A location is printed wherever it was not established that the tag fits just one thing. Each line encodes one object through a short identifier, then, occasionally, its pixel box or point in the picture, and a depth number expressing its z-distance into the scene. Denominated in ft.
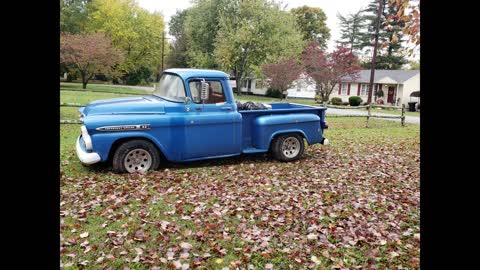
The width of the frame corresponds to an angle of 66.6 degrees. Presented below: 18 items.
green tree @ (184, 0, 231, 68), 126.41
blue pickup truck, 22.39
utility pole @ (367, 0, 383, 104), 59.32
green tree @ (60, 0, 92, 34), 133.31
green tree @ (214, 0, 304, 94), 117.19
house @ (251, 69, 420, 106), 120.67
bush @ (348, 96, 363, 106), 117.86
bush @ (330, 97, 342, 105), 119.24
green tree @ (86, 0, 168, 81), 125.39
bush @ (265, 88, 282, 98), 133.80
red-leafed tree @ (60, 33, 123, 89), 87.97
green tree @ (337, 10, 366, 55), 157.58
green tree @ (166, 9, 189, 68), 147.02
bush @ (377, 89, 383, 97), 129.39
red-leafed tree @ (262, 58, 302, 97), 102.37
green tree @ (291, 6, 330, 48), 173.88
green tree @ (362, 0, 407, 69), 155.33
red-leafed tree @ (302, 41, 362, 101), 103.76
